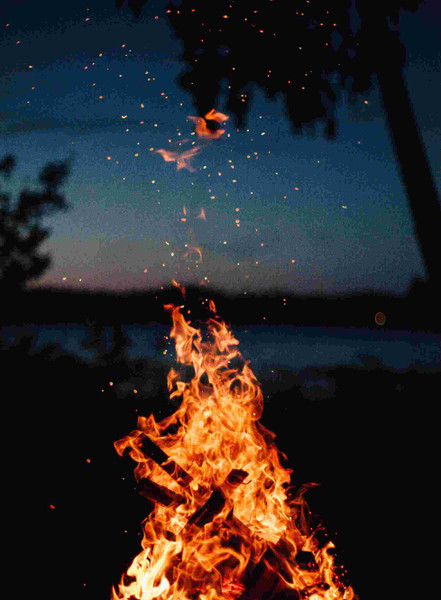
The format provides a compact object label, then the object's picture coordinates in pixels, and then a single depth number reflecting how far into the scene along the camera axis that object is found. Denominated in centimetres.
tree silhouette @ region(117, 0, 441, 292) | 354
